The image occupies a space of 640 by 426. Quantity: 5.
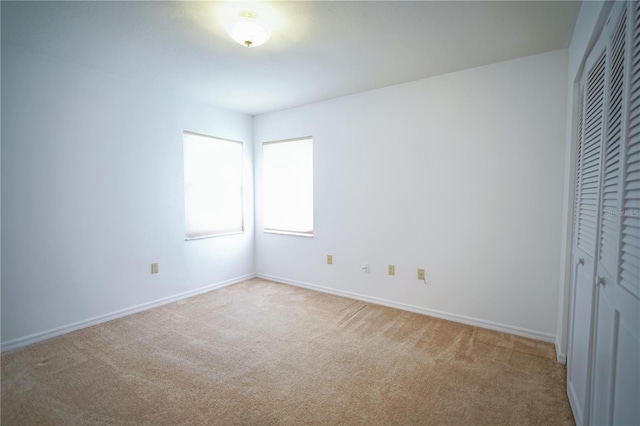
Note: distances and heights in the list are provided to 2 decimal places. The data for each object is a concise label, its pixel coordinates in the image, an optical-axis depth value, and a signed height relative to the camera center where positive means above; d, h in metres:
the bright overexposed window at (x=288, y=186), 4.08 +0.15
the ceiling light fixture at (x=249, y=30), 1.95 +1.11
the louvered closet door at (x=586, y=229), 1.49 -0.18
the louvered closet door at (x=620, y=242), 0.99 -0.17
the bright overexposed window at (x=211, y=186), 3.80 +0.15
